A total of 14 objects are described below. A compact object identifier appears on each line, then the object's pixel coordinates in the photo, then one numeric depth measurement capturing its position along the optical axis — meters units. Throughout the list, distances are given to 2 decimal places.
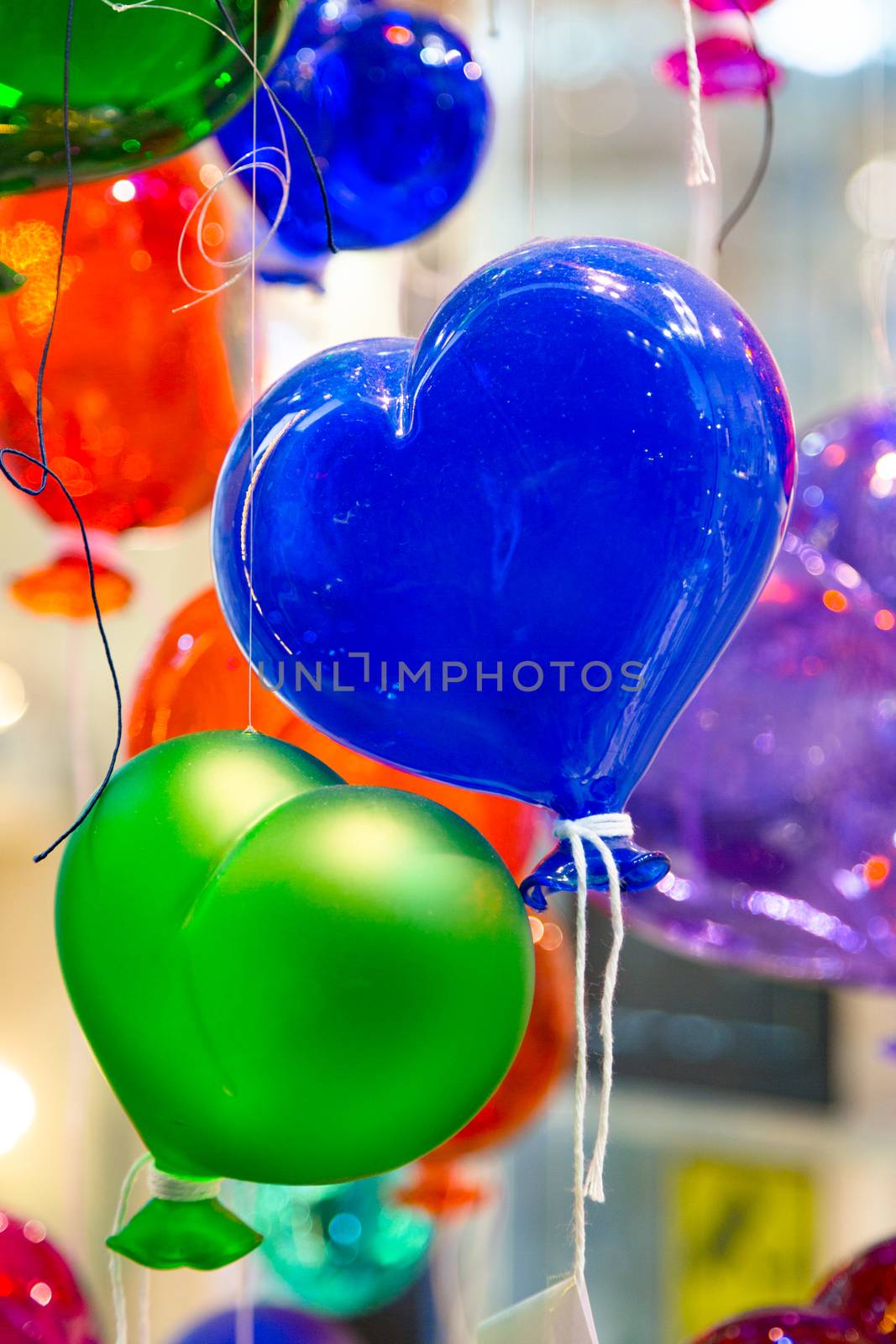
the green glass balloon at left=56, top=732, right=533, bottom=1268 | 0.81
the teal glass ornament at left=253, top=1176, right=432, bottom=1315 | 1.15
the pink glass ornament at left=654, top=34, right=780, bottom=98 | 1.06
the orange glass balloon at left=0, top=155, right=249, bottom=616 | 1.00
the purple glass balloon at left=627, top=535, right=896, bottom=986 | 1.03
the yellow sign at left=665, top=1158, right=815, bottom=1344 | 2.74
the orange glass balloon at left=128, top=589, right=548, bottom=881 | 0.96
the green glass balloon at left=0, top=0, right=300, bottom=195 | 0.87
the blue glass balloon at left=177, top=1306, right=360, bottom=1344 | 1.09
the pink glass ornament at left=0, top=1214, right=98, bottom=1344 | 0.97
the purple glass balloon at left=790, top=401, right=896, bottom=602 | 1.08
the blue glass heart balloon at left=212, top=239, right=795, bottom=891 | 0.83
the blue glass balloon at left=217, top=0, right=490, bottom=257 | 1.01
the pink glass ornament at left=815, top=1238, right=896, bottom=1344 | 0.99
